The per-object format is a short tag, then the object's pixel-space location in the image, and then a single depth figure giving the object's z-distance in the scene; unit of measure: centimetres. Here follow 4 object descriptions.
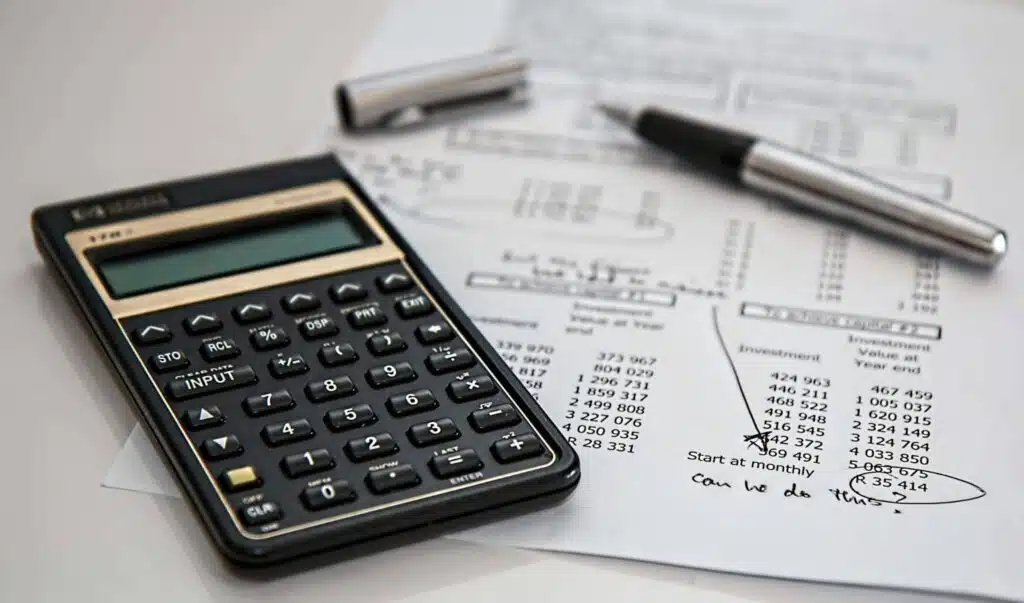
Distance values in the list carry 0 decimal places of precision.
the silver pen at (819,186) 53
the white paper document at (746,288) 41
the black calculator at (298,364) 39
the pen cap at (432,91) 62
